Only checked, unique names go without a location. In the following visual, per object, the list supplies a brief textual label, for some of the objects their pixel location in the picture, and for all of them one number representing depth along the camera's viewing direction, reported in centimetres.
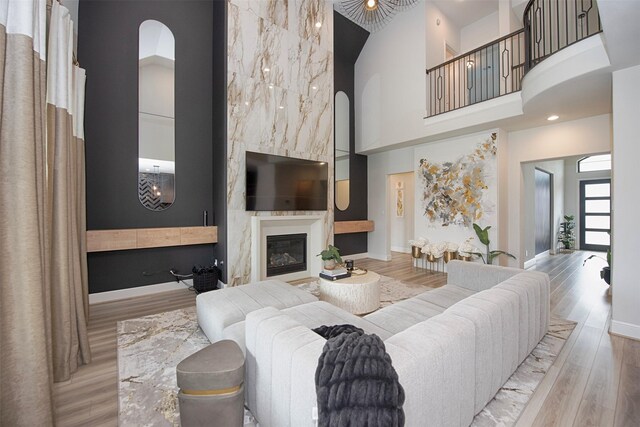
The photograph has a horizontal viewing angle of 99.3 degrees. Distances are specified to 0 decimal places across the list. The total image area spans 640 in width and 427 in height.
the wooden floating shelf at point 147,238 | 356
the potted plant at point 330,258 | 328
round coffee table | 297
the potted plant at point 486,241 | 472
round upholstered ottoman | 130
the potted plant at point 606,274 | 400
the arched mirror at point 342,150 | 645
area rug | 164
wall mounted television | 438
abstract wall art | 488
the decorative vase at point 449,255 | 514
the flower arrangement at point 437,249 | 522
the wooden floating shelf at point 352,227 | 623
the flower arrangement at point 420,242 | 557
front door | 773
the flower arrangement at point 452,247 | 514
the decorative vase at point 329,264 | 329
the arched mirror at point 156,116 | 397
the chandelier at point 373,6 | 321
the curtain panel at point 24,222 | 139
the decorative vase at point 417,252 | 560
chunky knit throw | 90
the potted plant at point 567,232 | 777
